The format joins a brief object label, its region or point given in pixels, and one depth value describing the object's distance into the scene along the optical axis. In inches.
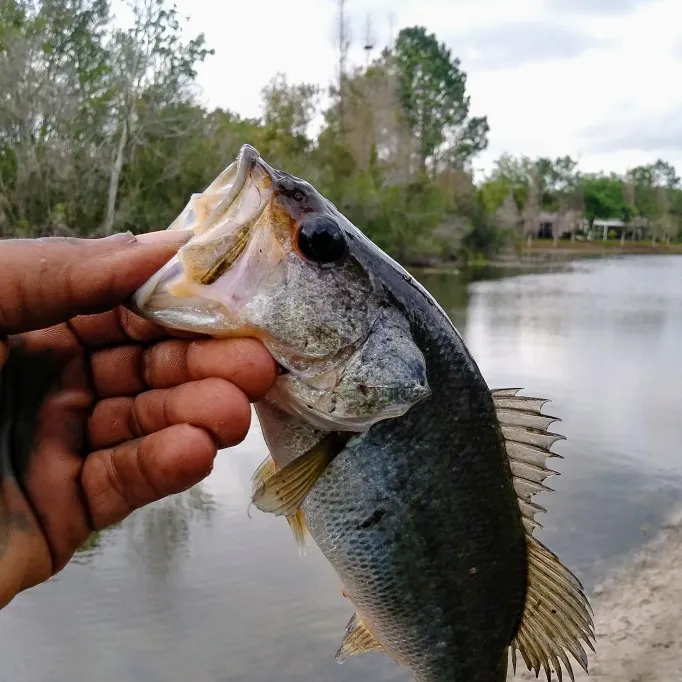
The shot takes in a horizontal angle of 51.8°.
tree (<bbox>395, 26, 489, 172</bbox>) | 2356.1
